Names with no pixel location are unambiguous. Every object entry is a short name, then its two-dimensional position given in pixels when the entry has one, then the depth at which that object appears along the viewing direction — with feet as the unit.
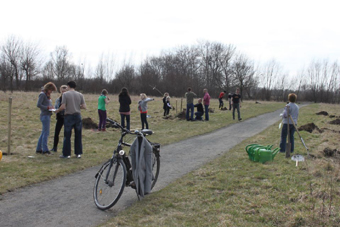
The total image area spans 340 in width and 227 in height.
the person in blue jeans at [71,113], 26.58
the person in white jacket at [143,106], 47.75
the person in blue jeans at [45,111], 28.30
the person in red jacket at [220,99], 98.69
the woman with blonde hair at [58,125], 29.84
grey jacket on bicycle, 15.64
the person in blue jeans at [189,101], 62.28
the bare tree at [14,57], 166.71
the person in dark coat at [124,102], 44.06
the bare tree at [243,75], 189.51
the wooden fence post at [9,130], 27.28
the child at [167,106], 68.86
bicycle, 15.26
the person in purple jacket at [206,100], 64.08
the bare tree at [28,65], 175.82
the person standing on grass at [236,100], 63.36
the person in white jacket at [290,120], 28.96
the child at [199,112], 65.57
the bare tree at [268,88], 250.02
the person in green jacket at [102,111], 47.01
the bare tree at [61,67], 211.20
